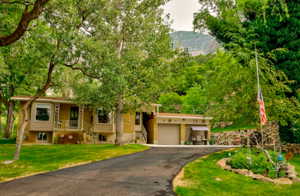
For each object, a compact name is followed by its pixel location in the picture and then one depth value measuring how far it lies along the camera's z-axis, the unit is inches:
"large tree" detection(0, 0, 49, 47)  288.8
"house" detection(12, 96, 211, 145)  869.8
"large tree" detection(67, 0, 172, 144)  676.1
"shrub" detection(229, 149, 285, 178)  368.5
